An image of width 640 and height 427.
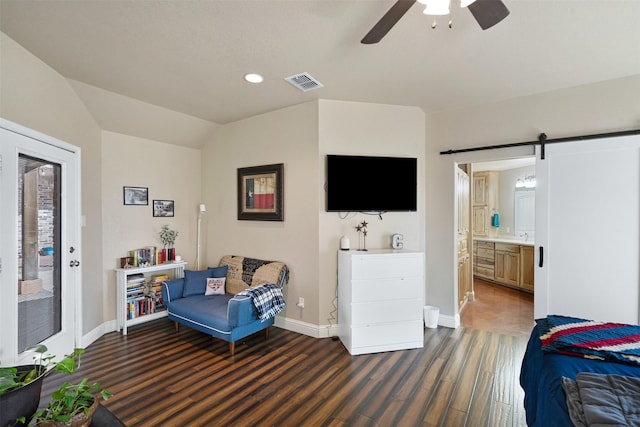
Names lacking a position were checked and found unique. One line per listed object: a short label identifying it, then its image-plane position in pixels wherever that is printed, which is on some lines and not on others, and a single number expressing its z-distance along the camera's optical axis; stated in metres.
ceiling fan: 1.45
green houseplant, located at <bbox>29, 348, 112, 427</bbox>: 1.11
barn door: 2.73
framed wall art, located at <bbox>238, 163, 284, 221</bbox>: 3.65
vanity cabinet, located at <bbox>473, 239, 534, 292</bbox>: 5.09
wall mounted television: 3.35
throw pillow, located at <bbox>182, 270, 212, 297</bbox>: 3.62
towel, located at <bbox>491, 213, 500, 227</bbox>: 6.20
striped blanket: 1.49
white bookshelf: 3.45
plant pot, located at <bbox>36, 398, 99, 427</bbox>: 1.10
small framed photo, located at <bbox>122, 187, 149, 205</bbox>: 3.74
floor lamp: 4.48
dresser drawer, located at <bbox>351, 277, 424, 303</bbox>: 2.97
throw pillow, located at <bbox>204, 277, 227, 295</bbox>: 3.72
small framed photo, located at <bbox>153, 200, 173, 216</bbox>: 4.04
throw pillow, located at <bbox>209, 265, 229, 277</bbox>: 3.86
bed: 1.19
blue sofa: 2.93
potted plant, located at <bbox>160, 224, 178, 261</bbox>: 4.07
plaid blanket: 3.05
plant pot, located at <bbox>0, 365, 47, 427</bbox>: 1.12
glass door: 2.11
